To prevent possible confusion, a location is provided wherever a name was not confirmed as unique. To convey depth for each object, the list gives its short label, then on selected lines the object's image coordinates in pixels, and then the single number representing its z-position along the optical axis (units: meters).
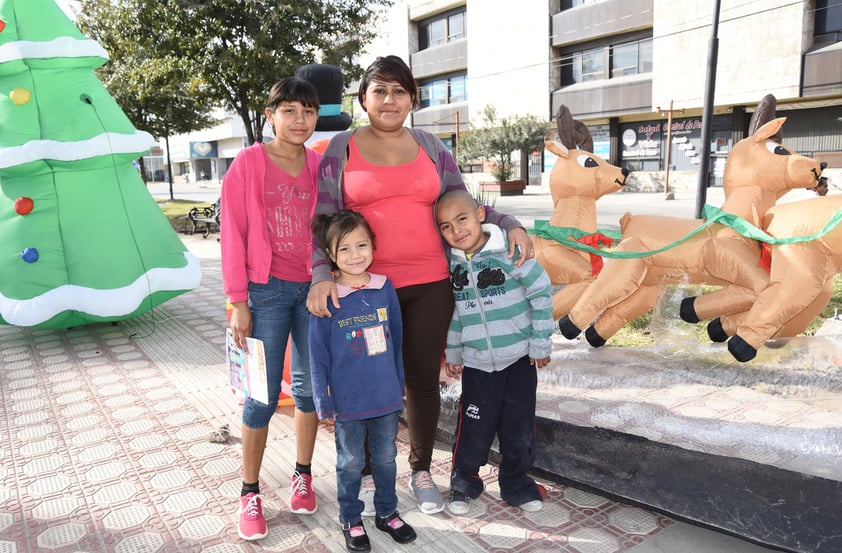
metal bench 14.21
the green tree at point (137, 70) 12.35
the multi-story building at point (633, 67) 20.41
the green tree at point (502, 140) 26.41
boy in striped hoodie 2.62
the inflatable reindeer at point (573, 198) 4.05
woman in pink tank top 2.47
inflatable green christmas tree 5.27
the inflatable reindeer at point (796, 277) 3.25
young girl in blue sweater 2.39
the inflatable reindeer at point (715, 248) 3.49
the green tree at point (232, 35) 11.98
